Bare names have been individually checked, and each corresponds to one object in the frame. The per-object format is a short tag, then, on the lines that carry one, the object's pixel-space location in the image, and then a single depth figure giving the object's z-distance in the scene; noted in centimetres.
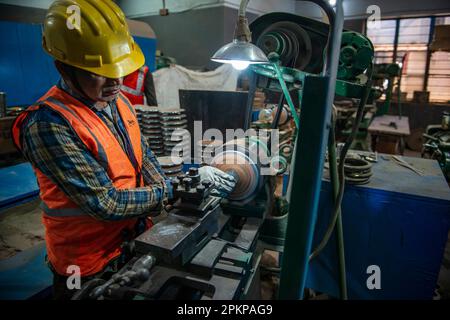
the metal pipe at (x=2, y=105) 333
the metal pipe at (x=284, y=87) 133
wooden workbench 465
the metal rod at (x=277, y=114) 194
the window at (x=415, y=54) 736
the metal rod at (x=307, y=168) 94
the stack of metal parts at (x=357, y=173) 176
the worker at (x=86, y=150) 102
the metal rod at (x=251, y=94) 194
